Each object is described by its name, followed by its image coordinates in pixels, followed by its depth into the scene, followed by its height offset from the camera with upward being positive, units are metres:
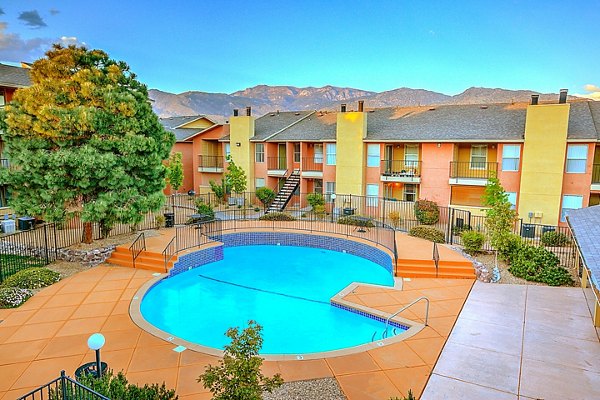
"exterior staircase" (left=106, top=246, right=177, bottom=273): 14.17 -3.78
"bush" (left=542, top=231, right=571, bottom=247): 16.48 -3.18
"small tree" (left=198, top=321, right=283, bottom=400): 4.30 -2.46
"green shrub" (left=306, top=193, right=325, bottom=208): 24.33 -2.27
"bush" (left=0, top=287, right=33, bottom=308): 10.53 -3.90
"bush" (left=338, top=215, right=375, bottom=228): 20.28 -3.09
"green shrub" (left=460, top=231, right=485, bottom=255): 15.11 -3.04
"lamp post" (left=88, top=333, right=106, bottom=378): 5.71 -2.74
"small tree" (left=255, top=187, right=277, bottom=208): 26.44 -2.22
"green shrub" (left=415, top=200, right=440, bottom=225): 21.08 -2.63
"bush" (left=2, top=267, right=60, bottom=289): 11.56 -3.73
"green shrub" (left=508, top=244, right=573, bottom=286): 12.38 -3.42
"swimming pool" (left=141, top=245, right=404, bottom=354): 10.12 -4.53
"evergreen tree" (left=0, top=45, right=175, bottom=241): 13.66 +0.80
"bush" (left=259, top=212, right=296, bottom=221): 22.14 -3.16
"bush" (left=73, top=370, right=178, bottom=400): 5.32 -3.27
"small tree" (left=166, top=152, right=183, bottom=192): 27.13 -0.62
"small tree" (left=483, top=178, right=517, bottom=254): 13.99 -2.18
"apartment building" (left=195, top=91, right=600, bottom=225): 18.98 +0.75
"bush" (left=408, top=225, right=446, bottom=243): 17.39 -3.22
